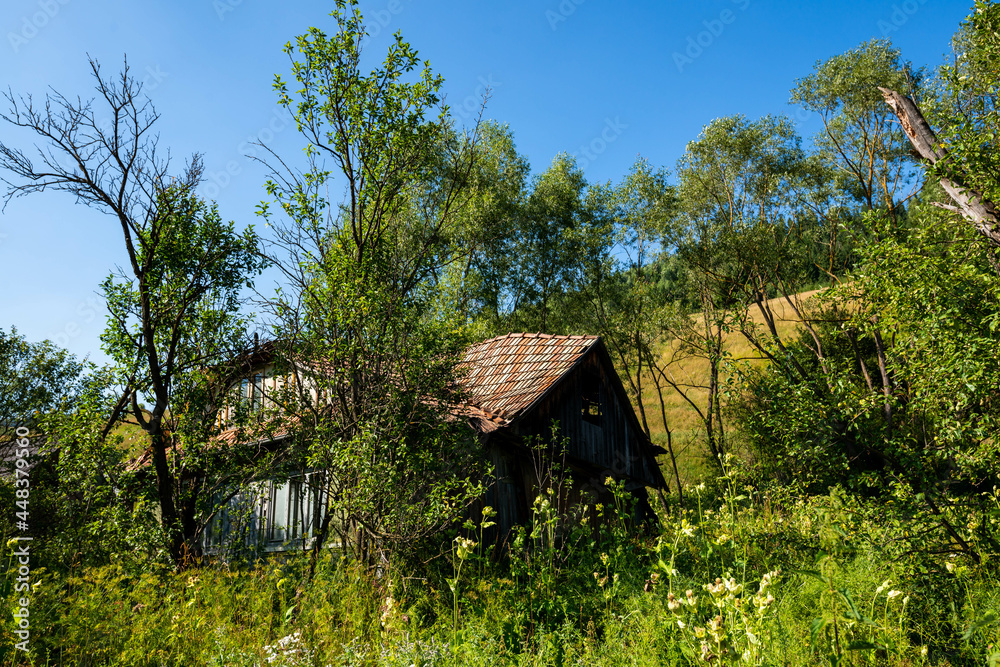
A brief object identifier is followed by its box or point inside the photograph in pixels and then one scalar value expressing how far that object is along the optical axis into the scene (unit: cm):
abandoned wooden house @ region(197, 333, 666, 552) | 1111
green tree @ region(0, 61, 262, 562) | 845
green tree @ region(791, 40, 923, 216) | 1603
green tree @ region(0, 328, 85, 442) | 1691
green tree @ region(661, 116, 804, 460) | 1828
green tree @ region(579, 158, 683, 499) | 2238
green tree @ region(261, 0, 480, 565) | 704
